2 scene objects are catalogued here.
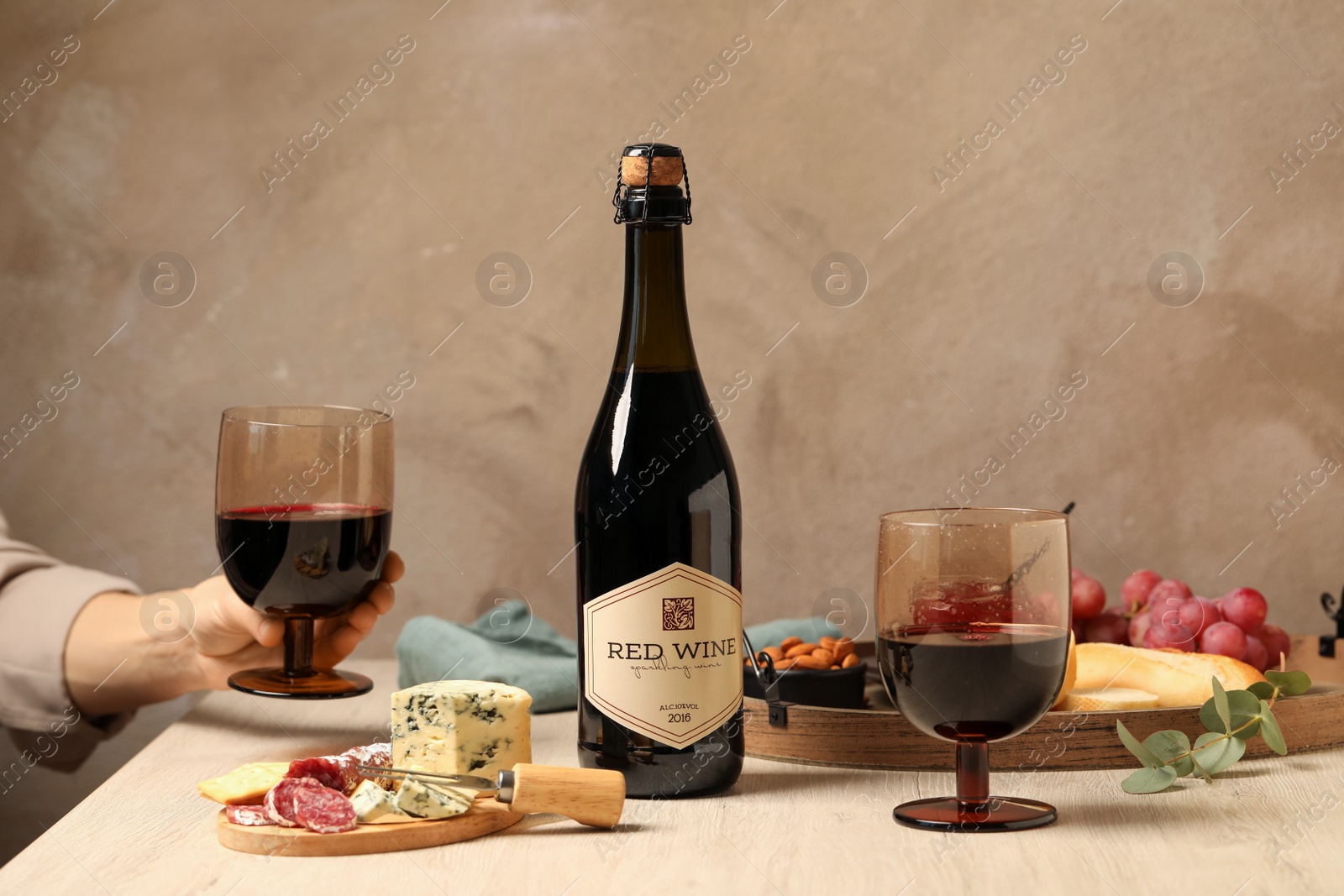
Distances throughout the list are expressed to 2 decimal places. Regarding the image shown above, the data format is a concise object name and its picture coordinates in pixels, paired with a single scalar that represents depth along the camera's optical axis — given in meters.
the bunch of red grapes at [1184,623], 1.22
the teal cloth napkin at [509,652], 1.31
